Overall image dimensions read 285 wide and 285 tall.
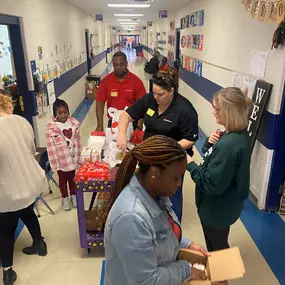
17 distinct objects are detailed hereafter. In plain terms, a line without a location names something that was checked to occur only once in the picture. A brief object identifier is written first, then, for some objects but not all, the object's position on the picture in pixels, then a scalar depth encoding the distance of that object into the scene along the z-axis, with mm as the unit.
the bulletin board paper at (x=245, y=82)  3527
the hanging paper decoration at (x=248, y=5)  3460
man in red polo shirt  3572
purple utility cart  2379
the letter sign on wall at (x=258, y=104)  3145
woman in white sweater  2072
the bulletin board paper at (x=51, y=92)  5176
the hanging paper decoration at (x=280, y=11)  2758
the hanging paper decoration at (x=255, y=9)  3268
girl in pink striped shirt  3062
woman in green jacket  1741
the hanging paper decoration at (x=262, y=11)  3082
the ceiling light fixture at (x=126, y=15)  12133
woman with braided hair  1008
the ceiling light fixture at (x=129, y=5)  8061
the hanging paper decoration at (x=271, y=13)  2902
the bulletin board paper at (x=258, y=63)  3258
